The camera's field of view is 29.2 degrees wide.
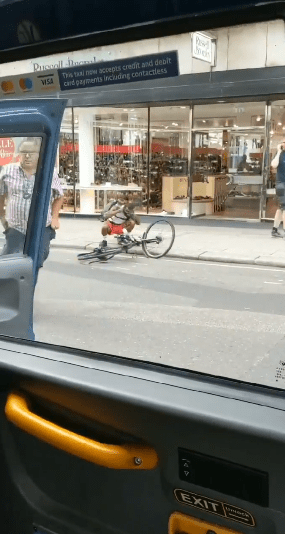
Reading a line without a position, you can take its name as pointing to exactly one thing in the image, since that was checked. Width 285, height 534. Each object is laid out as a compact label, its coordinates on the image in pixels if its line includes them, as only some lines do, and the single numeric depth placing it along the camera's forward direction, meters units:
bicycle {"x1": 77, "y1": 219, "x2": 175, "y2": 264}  8.73
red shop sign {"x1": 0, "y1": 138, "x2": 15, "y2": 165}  2.83
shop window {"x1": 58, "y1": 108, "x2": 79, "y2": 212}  11.65
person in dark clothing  10.11
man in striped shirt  2.94
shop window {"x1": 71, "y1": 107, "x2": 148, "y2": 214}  12.55
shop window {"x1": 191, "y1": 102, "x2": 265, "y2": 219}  12.96
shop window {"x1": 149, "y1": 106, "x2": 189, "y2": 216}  13.66
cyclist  9.09
